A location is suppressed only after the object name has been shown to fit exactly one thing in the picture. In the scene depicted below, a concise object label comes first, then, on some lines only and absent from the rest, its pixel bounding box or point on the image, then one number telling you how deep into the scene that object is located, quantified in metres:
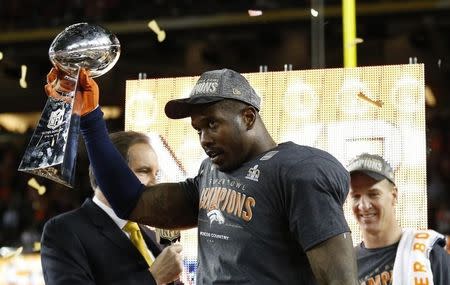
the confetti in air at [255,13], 4.31
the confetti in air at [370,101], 4.10
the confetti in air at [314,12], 4.47
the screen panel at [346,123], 4.07
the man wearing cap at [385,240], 3.87
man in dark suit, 3.51
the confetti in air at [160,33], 4.49
